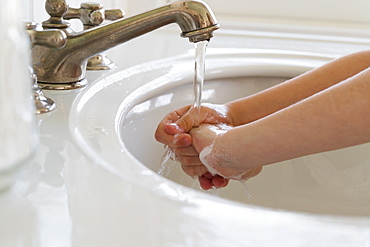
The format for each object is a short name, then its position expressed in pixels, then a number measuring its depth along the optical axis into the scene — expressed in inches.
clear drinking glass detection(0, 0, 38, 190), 20.1
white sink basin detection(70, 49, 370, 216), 32.5
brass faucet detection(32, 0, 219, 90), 28.8
